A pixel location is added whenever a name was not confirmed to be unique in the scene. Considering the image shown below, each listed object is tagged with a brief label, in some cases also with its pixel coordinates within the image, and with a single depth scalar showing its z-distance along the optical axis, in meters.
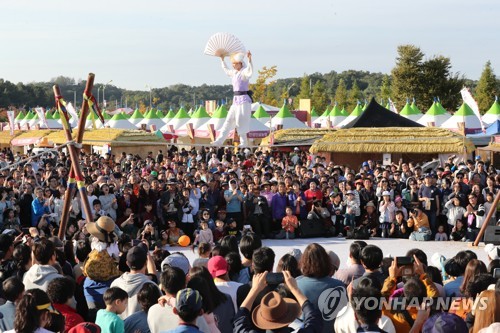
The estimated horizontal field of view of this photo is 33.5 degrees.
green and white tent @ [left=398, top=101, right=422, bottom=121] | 35.51
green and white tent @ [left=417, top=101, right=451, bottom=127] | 32.66
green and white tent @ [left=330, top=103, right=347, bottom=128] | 41.09
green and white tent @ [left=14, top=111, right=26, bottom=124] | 50.99
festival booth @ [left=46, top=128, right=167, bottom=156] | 27.53
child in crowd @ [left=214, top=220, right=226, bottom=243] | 14.22
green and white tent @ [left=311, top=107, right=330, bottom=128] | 40.22
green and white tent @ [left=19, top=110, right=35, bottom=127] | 48.41
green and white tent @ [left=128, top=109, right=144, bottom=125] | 40.97
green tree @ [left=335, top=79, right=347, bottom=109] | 68.60
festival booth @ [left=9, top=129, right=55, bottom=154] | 34.33
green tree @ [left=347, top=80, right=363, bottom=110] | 67.28
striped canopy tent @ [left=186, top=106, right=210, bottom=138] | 33.87
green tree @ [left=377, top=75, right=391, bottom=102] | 60.74
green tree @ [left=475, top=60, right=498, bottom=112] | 53.28
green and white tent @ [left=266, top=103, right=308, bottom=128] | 32.66
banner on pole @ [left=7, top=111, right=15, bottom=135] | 36.34
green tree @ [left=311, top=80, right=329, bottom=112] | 66.56
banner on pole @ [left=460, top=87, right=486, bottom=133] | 26.63
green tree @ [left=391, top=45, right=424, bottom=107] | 53.28
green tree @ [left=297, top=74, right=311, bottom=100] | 70.69
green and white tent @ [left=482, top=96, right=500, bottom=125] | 31.92
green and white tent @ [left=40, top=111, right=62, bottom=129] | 41.97
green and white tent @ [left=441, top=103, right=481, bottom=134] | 29.77
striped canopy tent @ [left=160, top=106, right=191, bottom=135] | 37.99
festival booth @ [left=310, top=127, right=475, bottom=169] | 19.45
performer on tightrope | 17.44
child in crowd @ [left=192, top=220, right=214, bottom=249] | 13.65
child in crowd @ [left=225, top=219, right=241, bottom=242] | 14.52
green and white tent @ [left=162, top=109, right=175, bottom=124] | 41.56
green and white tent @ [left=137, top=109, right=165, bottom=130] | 39.41
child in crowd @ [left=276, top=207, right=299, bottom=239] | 14.90
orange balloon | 13.39
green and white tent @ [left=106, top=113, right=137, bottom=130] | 36.09
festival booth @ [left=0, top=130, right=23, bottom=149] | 38.07
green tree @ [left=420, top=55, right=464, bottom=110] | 53.09
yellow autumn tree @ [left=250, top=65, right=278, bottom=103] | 65.69
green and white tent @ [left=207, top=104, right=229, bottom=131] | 32.41
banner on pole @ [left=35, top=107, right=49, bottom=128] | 38.39
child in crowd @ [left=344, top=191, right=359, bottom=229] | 14.90
